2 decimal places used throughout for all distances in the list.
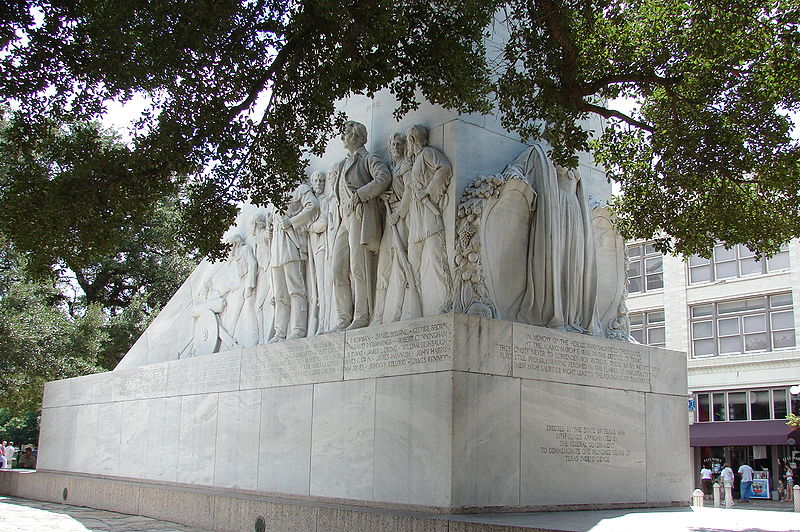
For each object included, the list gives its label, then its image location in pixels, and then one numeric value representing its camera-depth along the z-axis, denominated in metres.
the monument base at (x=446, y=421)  9.74
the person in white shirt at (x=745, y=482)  28.38
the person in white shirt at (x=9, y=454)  27.68
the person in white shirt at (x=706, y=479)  28.25
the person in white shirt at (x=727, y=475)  24.23
